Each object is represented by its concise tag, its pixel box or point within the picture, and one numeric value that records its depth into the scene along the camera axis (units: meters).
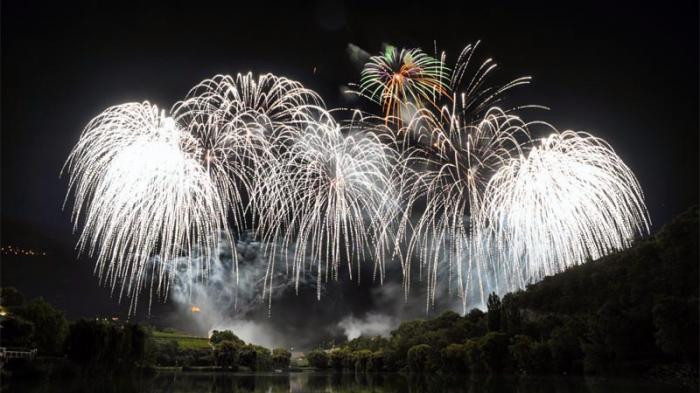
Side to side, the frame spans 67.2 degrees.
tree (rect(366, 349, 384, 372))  164.62
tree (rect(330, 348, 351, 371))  194.62
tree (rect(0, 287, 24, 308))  104.44
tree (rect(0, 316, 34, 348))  77.56
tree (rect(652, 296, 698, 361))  58.31
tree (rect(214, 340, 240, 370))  180.62
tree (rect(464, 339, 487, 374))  103.44
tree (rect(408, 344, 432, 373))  133.50
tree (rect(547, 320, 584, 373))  86.75
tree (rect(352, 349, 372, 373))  172.25
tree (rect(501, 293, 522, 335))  111.93
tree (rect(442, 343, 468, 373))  113.12
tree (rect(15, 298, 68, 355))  89.00
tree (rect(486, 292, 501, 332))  119.06
